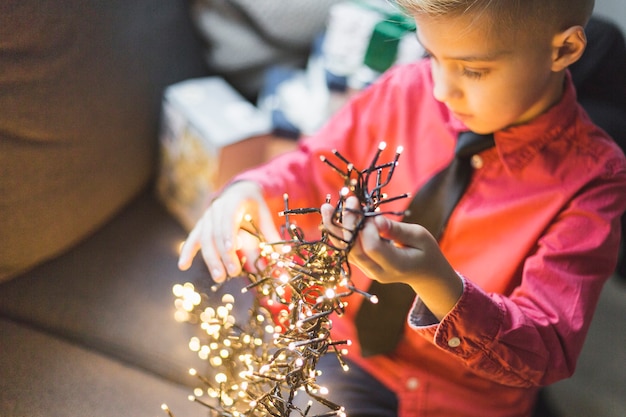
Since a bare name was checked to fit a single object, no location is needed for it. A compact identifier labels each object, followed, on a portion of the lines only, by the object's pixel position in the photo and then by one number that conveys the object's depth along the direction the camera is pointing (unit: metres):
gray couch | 0.87
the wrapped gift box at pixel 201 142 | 1.12
